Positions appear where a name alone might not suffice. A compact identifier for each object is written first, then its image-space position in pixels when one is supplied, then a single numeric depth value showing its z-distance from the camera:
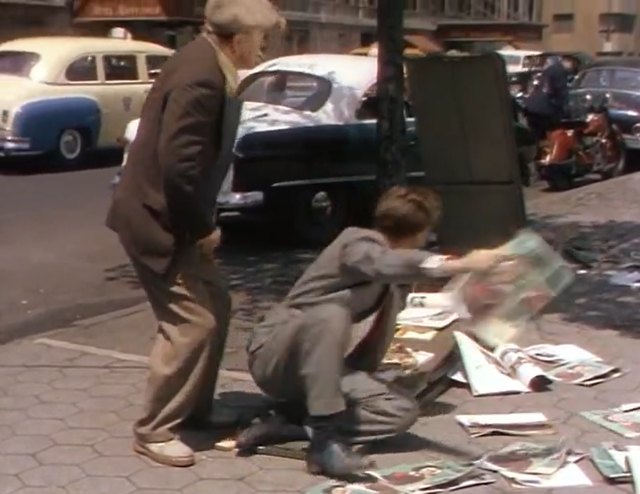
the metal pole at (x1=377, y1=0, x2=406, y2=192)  8.20
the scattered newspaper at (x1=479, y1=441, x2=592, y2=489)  4.75
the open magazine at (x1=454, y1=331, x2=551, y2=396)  5.87
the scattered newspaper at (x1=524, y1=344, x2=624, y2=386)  6.09
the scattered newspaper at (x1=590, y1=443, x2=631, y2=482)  4.76
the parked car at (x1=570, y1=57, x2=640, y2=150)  16.05
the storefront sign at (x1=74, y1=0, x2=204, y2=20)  27.16
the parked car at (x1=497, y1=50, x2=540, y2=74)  25.45
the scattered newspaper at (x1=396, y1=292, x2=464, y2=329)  6.22
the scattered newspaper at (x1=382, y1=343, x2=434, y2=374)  5.62
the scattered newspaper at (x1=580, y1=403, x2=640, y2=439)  5.31
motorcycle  14.34
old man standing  4.59
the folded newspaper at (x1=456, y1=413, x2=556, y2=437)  5.31
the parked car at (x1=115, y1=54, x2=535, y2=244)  9.80
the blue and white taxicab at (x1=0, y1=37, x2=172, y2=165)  15.30
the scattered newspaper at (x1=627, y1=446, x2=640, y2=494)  4.65
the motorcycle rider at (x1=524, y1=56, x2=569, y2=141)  15.41
